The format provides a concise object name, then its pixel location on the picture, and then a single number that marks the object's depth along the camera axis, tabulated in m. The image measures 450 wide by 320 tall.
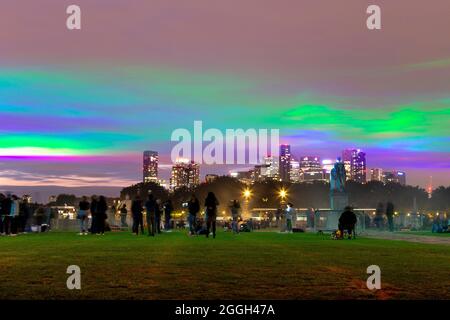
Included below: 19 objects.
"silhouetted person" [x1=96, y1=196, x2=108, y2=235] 39.31
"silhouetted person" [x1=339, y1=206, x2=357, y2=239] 32.97
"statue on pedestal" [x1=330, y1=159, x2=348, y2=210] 45.38
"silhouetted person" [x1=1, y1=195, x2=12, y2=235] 37.05
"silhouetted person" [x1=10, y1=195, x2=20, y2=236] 37.88
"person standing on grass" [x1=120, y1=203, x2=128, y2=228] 53.56
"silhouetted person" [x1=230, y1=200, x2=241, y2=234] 42.51
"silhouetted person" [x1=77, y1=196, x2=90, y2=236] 39.16
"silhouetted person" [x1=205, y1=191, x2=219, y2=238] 32.47
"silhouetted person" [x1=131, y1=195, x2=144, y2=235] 38.91
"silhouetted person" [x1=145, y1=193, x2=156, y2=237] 36.84
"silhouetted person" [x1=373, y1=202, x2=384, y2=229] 55.87
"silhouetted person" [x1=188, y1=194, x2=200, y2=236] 35.22
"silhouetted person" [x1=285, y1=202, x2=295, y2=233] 44.98
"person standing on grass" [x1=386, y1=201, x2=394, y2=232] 50.00
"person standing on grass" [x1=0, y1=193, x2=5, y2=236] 37.56
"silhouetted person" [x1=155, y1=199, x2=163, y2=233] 38.03
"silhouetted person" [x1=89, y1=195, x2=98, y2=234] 39.00
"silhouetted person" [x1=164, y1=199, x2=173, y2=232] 46.05
